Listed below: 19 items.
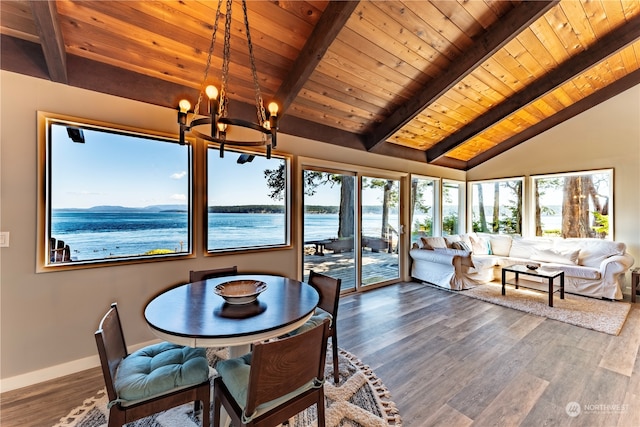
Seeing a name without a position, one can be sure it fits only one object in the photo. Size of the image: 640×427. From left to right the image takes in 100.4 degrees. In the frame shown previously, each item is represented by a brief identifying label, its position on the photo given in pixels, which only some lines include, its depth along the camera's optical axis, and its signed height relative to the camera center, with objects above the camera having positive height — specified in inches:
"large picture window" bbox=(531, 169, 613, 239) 188.1 +6.8
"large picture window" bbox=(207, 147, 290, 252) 122.7 +6.1
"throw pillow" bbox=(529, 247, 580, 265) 180.9 -30.2
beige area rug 127.3 -52.2
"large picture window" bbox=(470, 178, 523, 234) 233.5 +6.6
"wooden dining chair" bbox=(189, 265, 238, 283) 91.5 -21.8
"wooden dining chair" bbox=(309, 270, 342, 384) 83.9 -29.1
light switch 81.2 -7.9
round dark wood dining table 50.9 -22.6
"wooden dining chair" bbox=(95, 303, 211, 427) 49.2 -33.6
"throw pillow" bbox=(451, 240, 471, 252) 208.1 -25.7
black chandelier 59.8 +24.1
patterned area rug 68.2 -53.4
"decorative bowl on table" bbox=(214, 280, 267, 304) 64.9 -20.4
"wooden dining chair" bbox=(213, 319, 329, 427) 44.3 -32.0
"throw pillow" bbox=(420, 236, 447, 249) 205.5 -22.8
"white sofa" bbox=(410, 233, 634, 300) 160.9 -33.1
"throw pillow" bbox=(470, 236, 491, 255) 227.6 -28.3
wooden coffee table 149.6 -35.9
